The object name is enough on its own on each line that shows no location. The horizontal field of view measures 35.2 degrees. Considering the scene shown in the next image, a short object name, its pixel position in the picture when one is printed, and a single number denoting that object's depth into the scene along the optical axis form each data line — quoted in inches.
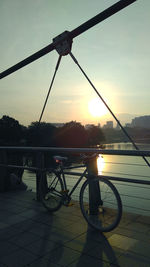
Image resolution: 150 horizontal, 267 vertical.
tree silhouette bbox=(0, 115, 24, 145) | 2829.7
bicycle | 128.6
